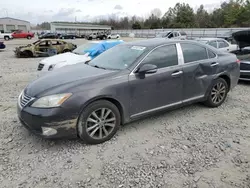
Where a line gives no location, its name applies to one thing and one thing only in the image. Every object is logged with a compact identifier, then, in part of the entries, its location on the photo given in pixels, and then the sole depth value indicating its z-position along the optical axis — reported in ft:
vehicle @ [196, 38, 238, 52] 33.28
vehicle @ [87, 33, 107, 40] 137.25
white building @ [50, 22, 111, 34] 207.51
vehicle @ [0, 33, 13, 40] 119.79
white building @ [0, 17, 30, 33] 219.20
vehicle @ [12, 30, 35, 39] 133.59
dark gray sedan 9.45
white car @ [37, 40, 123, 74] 23.82
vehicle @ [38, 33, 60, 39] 122.62
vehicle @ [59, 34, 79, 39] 138.80
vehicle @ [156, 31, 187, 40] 75.28
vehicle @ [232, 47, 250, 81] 20.98
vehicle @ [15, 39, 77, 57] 45.16
